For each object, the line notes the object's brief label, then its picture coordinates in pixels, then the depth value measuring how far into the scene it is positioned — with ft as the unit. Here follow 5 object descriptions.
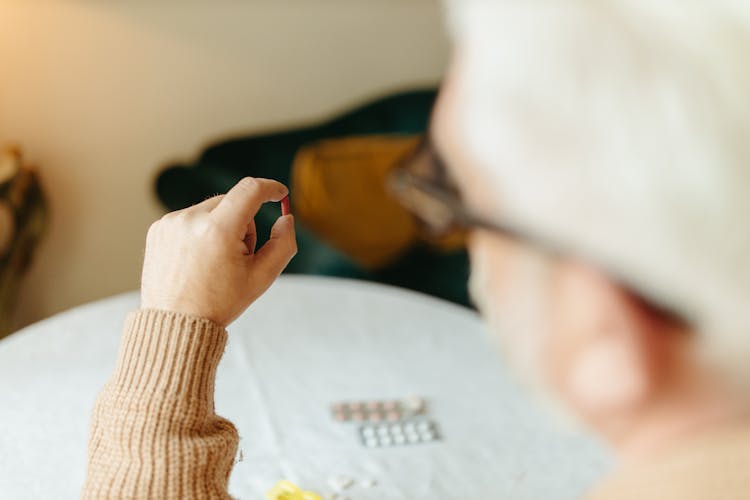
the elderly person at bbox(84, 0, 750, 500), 1.60
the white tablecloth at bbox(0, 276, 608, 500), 3.75
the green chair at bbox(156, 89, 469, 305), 6.78
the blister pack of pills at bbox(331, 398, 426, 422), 4.20
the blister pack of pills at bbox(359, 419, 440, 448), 4.02
